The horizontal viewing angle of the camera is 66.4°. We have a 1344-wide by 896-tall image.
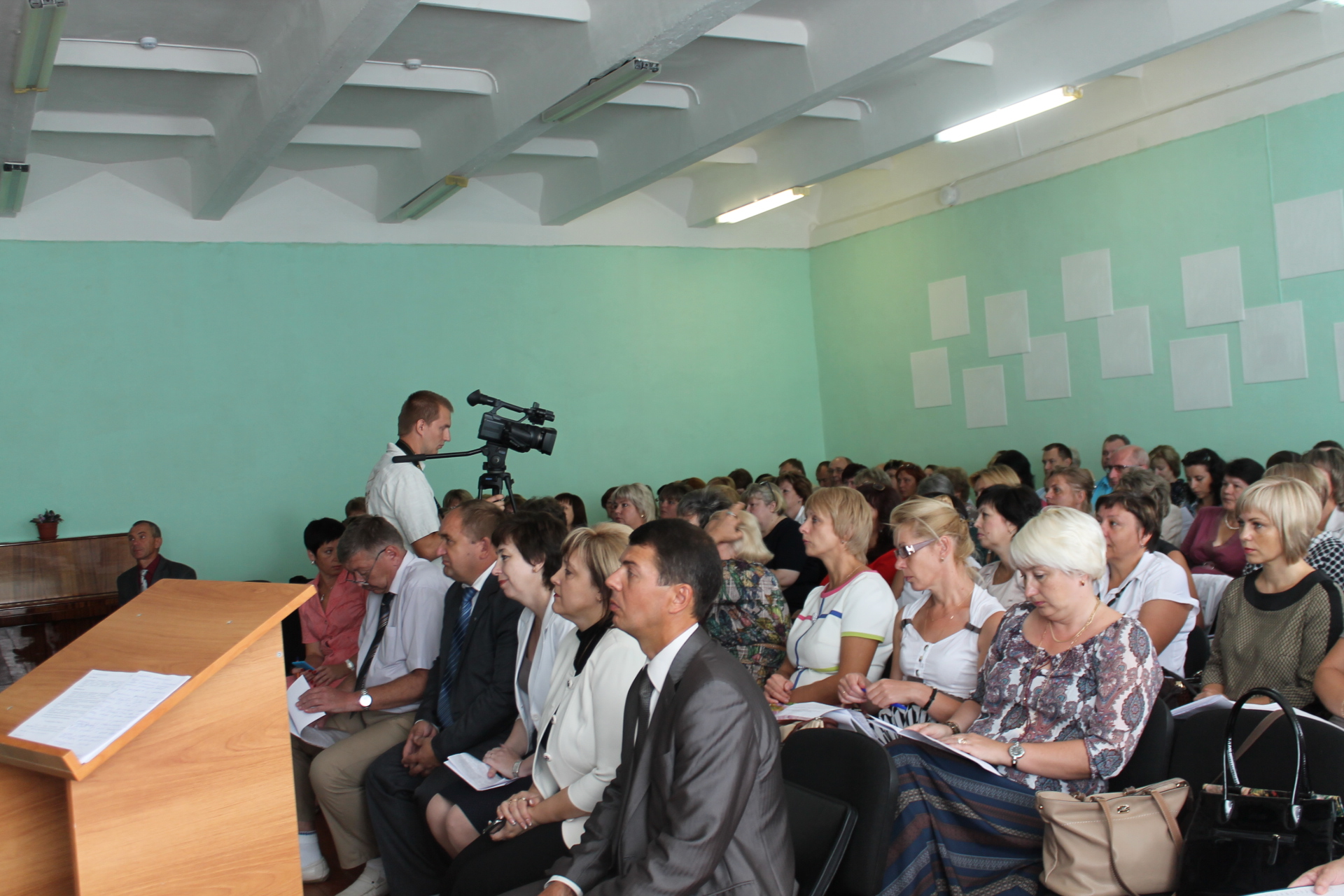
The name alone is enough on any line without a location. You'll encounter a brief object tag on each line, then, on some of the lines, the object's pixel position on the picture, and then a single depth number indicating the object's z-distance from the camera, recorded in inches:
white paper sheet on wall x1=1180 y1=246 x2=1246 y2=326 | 262.5
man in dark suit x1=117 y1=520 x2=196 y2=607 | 251.3
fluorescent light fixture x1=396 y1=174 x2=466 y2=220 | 279.6
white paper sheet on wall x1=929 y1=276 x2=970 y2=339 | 335.6
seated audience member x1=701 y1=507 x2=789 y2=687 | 152.0
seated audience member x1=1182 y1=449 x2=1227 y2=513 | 242.1
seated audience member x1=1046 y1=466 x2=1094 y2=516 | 185.6
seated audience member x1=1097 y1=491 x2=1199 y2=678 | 136.1
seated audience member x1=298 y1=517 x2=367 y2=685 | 168.4
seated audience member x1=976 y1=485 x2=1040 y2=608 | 157.0
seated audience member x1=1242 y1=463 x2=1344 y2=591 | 145.4
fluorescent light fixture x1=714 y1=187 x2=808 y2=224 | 324.8
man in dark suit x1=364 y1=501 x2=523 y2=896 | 125.8
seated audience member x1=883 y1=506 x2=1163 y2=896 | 92.6
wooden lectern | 71.0
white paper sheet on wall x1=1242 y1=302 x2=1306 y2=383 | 251.0
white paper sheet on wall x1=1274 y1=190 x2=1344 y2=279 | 241.8
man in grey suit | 73.5
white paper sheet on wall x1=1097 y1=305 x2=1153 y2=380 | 284.4
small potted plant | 267.7
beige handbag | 81.2
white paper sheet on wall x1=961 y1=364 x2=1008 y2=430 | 324.8
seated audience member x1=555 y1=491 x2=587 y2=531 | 287.6
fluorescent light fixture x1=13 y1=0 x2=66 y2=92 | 158.1
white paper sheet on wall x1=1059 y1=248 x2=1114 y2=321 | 292.7
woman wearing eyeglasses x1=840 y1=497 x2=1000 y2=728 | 117.0
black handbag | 72.9
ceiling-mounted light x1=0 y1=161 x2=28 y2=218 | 232.8
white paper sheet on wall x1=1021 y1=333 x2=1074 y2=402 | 306.2
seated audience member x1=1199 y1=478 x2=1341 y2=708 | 114.7
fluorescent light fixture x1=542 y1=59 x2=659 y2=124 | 199.8
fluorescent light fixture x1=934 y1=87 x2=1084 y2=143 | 243.6
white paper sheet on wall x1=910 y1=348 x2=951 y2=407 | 343.3
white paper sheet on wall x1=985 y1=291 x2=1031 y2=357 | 316.5
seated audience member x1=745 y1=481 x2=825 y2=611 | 199.9
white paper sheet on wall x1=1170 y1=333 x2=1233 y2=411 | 266.2
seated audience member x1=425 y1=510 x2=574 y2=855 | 117.3
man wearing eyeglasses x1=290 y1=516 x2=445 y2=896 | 134.1
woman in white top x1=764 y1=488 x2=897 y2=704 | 129.2
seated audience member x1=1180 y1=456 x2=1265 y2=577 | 189.9
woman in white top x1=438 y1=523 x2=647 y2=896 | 97.0
